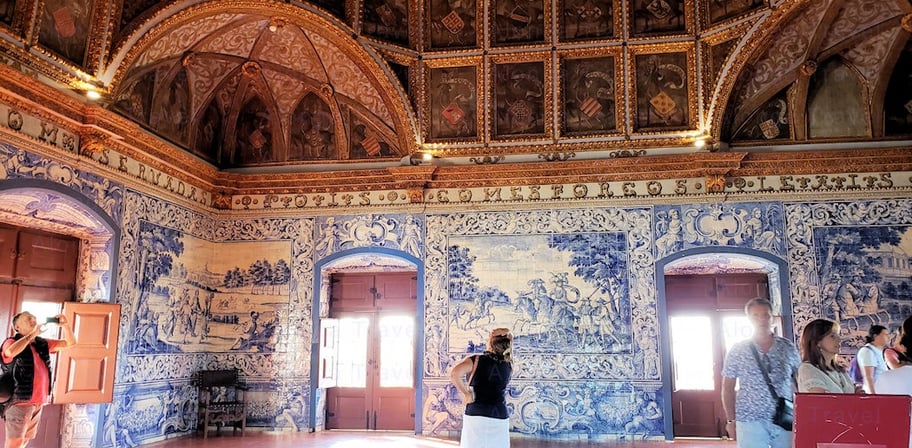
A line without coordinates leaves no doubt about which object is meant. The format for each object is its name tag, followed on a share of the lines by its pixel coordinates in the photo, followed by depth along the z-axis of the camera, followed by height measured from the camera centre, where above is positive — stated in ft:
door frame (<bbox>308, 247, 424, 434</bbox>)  37.88 +2.25
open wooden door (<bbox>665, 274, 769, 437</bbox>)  38.50 +0.55
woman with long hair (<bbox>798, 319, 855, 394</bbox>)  13.42 -0.31
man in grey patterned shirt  15.11 -0.77
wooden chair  37.45 -2.98
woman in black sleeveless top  18.28 -1.31
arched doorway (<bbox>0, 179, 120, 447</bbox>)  28.40 +5.03
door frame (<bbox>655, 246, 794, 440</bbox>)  35.22 +2.97
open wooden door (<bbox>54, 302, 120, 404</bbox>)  29.78 -0.54
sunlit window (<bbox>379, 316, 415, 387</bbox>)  40.63 -0.28
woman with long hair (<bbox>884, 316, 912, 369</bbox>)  15.46 -0.01
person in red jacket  21.93 -1.08
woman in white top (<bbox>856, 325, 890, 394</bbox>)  20.27 -0.23
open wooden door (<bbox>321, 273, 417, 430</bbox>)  40.34 -0.40
